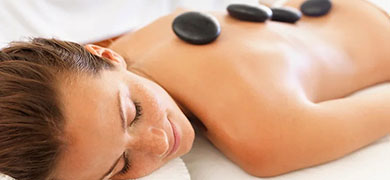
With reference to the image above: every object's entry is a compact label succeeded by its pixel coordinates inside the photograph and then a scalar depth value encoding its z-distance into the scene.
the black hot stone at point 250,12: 0.91
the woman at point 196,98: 0.58
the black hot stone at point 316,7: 1.03
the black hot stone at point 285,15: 0.99
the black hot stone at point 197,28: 0.85
